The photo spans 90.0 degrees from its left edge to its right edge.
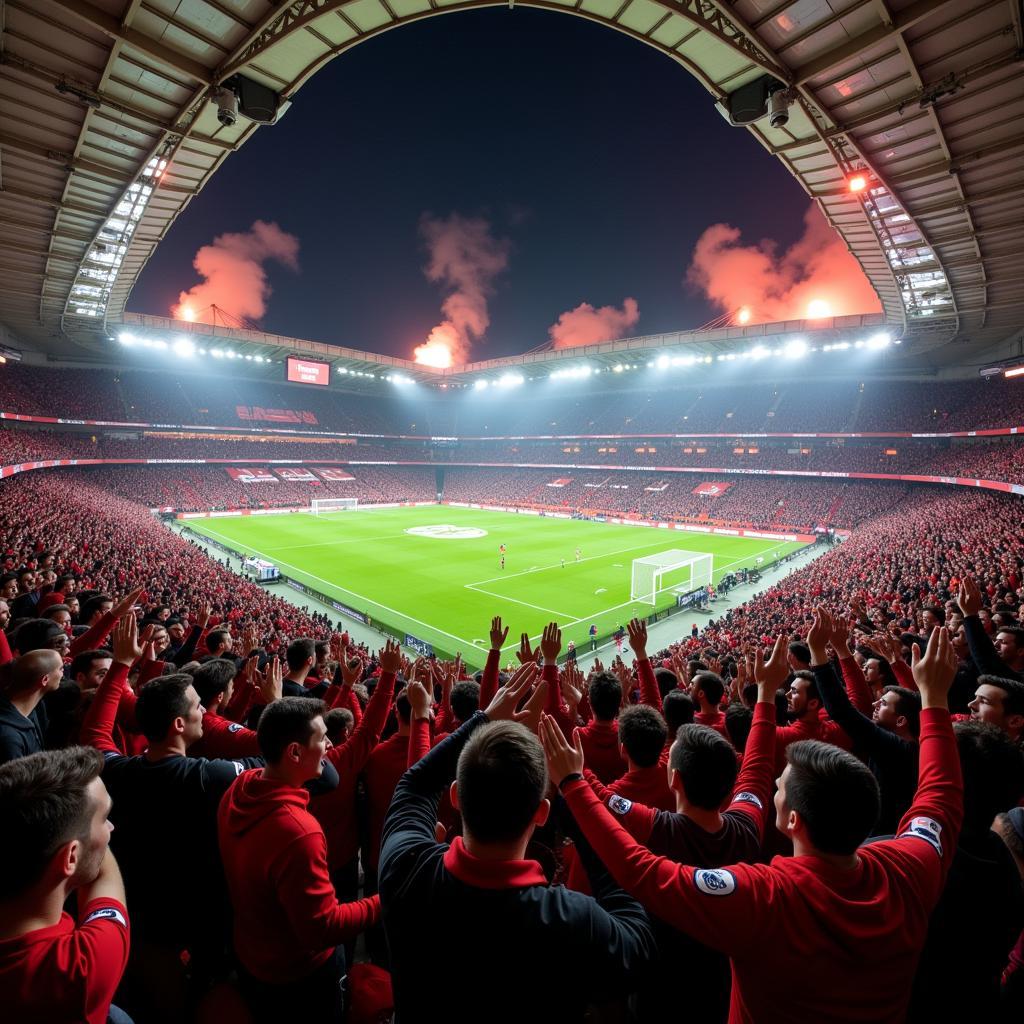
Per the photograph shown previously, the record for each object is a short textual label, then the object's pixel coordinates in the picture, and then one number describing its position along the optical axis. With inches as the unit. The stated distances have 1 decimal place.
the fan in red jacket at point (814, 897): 70.2
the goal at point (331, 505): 2224.9
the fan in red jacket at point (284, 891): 91.5
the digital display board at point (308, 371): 2245.3
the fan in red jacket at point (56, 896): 61.2
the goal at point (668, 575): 1070.4
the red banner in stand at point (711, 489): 2162.9
